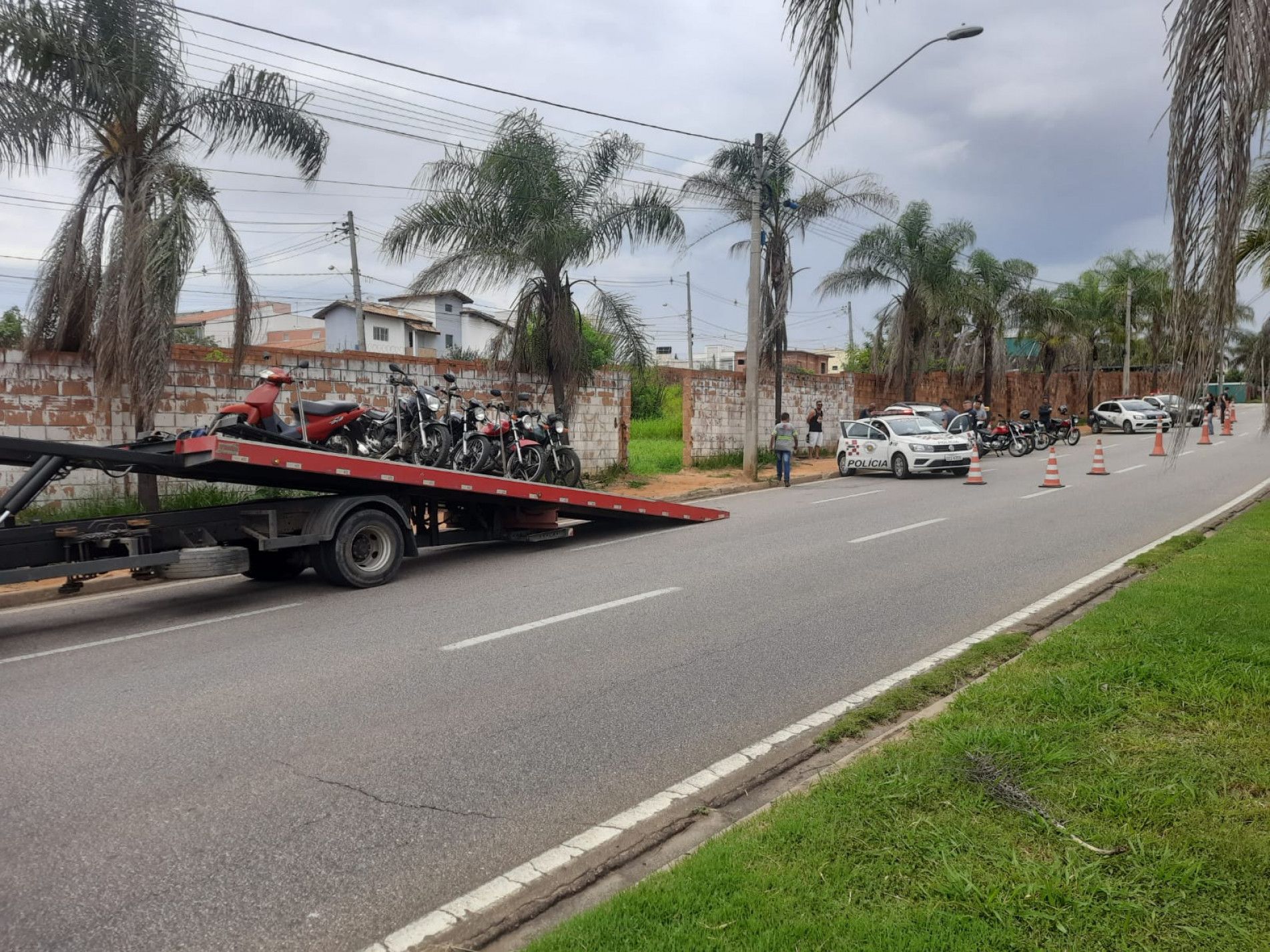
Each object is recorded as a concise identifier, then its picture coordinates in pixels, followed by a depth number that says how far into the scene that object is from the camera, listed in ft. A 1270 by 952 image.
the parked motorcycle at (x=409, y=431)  40.57
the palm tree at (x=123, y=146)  36.83
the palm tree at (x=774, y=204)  74.38
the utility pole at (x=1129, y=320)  149.28
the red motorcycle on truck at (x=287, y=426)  32.27
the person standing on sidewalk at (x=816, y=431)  91.59
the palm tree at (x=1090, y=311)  140.87
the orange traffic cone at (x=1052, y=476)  62.39
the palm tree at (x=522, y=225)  56.44
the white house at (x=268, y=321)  208.74
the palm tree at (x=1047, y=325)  126.72
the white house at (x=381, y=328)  206.08
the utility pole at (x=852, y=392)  108.06
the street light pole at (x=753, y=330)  71.67
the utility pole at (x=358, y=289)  124.57
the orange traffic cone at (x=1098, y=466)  71.05
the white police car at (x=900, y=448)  74.49
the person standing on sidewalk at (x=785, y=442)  71.38
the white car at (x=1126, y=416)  142.10
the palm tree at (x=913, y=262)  99.14
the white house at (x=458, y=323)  224.53
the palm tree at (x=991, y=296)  111.24
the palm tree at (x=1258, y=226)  39.99
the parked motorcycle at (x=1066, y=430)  111.55
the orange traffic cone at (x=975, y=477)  66.90
